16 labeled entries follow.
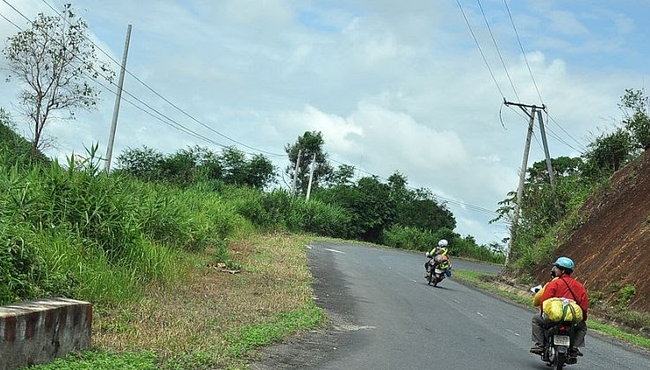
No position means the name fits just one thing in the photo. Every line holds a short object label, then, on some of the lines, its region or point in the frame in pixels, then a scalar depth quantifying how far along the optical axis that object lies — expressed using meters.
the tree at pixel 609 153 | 35.62
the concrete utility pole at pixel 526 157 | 36.28
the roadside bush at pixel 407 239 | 62.97
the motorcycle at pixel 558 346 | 10.15
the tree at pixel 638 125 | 34.50
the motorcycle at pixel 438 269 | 23.30
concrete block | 6.44
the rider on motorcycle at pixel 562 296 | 10.45
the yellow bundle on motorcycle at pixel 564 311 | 10.27
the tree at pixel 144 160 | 46.61
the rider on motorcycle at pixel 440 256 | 23.30
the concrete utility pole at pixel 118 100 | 32.00
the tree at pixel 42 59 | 28.94
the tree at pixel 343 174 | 79.31
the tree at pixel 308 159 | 68.62
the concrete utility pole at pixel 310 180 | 62.04
